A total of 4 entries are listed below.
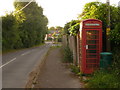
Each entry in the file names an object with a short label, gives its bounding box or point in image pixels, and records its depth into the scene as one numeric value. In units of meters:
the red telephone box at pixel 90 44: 6.45
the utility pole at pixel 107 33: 6.59
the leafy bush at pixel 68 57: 10.45
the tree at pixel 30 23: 33.98
